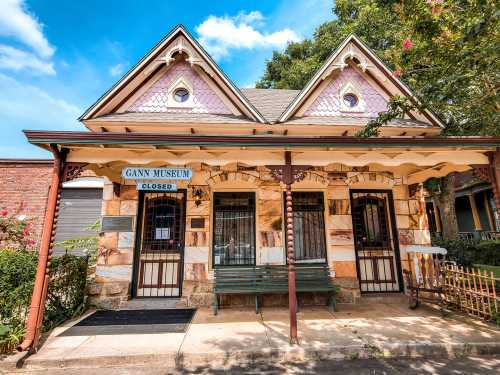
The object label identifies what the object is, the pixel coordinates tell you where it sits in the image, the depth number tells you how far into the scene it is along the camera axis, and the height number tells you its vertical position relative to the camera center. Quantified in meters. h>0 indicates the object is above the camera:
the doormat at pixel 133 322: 5.14 -1.56
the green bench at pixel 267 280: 6.32 -0.84
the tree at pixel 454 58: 5.27 +4.19
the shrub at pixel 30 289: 4.72 -0.82
